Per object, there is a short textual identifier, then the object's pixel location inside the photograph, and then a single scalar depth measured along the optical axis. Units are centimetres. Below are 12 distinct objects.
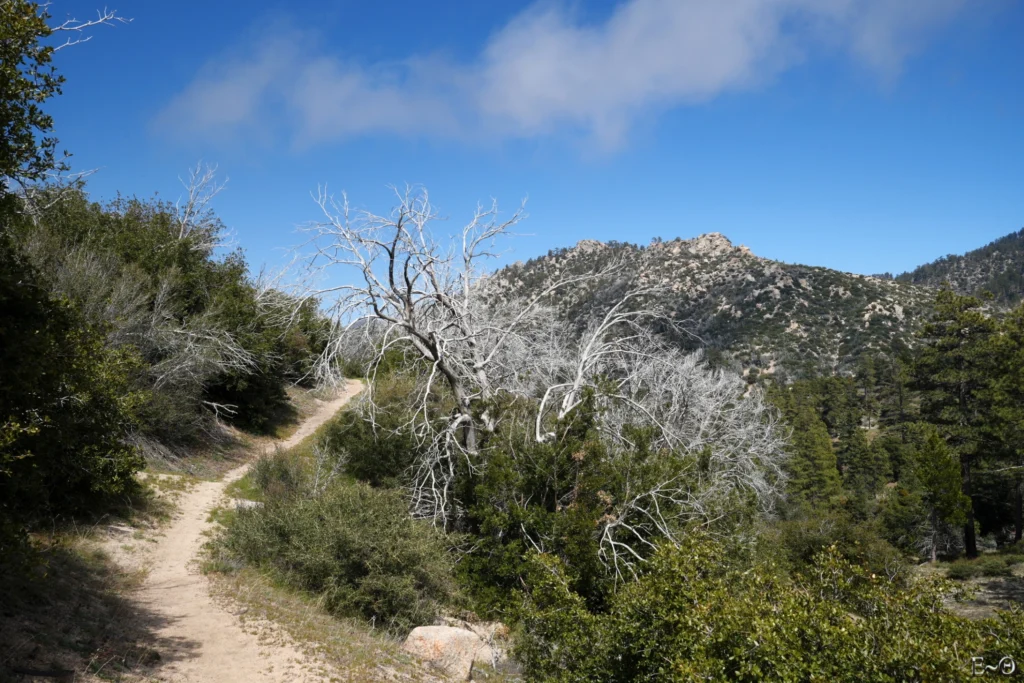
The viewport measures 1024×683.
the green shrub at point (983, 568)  2492
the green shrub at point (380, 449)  1727
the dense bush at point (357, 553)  1055
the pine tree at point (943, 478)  2788
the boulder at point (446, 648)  922
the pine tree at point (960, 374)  2728
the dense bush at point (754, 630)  451
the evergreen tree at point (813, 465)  4397
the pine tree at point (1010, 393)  2262
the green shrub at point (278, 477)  1432
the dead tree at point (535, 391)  1202
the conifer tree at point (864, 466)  4741
